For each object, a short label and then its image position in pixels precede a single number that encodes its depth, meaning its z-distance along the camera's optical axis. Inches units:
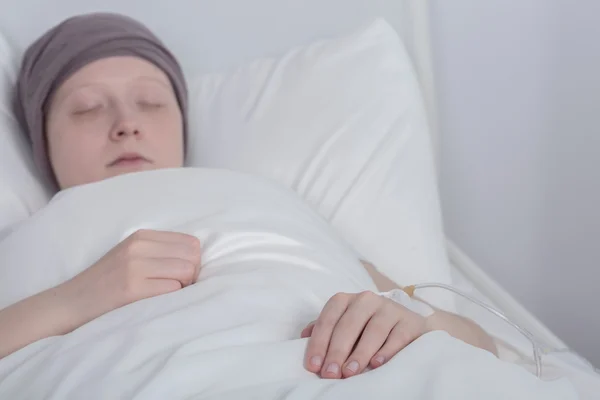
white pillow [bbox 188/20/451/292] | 42.8
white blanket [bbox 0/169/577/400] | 22.6
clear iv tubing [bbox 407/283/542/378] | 31.7
